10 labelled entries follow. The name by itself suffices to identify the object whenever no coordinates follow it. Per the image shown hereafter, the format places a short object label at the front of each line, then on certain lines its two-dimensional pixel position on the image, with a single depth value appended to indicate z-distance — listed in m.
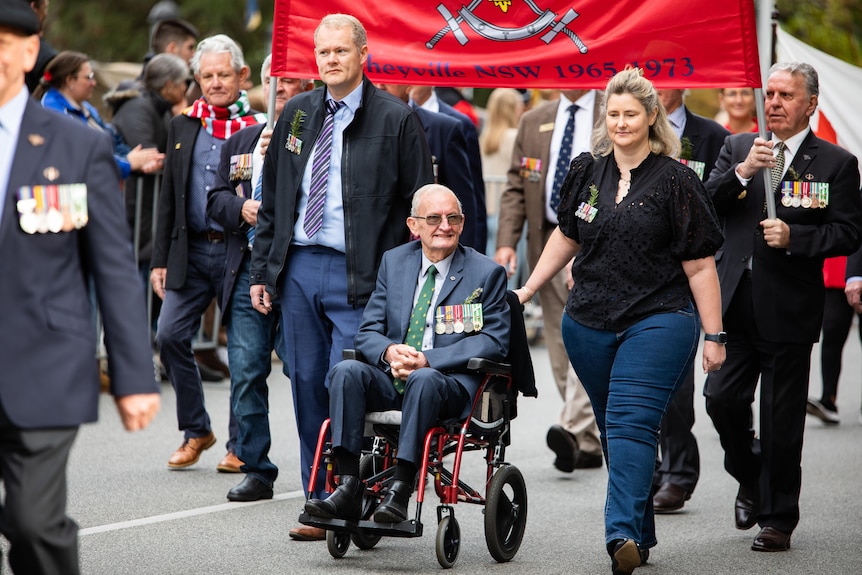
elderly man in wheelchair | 10.61
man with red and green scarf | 14.38
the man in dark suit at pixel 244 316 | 13.40
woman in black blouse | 10.44
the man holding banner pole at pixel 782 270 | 11.83
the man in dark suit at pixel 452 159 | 14.62
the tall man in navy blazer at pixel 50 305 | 6.98
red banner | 12.69
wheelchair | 10.63
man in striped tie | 11.68
